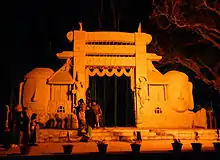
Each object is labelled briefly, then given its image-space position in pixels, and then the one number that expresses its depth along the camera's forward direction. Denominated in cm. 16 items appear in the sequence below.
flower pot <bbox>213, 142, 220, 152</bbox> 885
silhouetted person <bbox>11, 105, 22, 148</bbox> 1091
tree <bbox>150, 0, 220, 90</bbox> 1867
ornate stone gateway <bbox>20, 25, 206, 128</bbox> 1652
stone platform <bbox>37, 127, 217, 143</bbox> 1357
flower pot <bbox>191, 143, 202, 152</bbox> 883
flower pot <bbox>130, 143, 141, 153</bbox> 884
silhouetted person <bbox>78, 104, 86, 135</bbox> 1328
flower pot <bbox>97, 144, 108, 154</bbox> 888
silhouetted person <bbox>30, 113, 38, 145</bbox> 1157
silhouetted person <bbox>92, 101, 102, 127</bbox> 1379
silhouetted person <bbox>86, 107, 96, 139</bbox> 1287
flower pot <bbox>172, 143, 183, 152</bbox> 882
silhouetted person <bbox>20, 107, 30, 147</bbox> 1090
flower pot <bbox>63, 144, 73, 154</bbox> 869
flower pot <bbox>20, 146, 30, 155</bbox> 903
